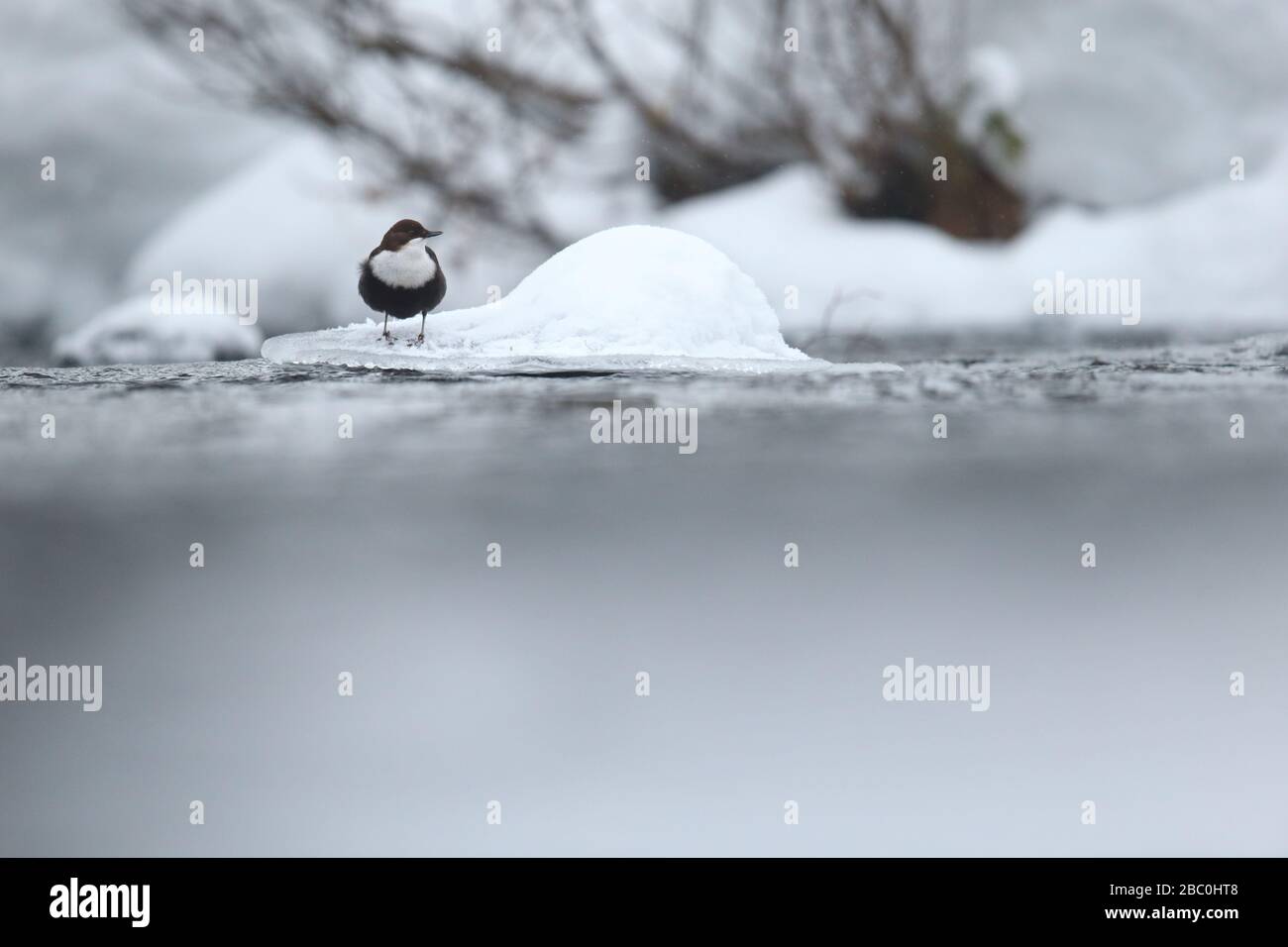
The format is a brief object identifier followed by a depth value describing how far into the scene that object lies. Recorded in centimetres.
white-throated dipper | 488
